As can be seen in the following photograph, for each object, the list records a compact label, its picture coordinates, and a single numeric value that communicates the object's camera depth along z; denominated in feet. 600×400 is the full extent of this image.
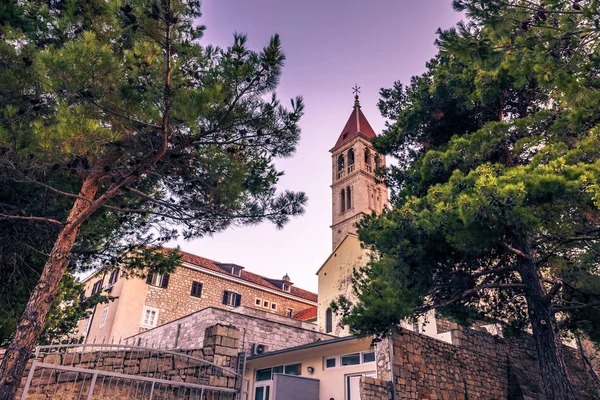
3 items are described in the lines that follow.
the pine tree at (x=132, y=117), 18.04
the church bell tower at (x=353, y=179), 115.24
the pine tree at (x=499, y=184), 18.21
